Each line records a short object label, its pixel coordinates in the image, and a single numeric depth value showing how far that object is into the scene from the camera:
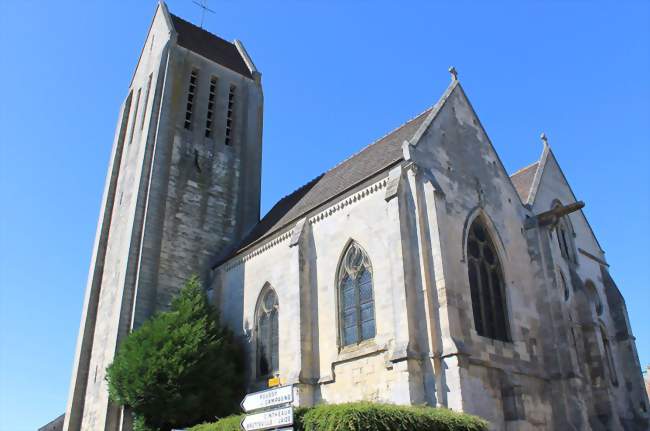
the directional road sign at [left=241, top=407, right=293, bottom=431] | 8.76
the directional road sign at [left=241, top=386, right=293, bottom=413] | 8.94
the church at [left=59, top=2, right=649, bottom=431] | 14.97
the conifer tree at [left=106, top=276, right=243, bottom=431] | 17.09
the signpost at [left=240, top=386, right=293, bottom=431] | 8.83
